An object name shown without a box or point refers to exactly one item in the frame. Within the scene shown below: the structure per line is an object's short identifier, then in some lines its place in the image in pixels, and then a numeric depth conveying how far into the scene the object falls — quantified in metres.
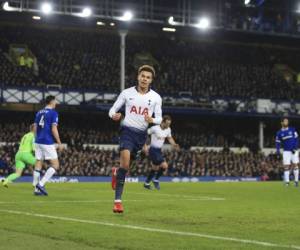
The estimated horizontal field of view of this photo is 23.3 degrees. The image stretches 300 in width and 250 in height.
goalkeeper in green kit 21.69
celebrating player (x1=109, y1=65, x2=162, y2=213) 11.91
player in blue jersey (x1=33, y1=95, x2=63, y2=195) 17.78
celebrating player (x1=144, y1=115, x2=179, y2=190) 22.56
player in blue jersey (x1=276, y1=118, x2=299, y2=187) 28.34
